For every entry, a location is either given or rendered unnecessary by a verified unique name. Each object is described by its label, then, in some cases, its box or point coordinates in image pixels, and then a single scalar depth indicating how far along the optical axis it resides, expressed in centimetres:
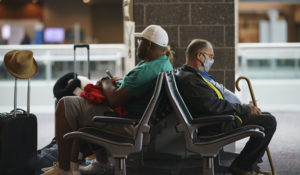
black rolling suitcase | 754
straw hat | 779
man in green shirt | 698
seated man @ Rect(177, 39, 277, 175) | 648
